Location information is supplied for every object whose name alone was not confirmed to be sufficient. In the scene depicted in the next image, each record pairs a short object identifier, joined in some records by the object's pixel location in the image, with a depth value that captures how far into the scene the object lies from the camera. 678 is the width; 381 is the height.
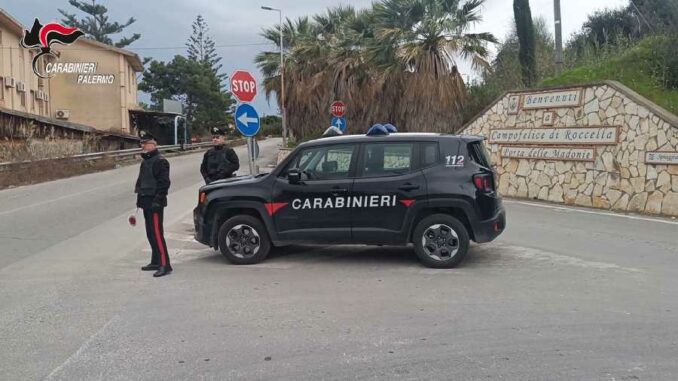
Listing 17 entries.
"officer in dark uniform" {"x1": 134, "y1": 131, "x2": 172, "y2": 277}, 7.35
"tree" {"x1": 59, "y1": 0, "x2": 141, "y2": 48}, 65.12
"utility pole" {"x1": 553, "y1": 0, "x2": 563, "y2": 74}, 16.91
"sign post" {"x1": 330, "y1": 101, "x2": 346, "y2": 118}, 22.42
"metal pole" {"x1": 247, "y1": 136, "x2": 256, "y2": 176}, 11.50
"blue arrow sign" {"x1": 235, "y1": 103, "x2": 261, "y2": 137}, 11.14
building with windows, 40.12
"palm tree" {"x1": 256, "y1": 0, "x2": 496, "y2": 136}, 22.20
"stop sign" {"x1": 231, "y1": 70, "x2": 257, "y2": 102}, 11.34
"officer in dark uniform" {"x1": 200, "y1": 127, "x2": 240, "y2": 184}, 10.00
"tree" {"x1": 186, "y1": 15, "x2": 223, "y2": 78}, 84.44
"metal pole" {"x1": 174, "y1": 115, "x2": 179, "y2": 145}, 44.41
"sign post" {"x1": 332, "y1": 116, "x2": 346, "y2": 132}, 22.59
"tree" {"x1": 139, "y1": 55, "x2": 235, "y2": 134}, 66.25
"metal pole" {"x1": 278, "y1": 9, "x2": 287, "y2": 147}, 34.22
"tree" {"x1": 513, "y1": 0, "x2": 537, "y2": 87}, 21.33
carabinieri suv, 7.32
